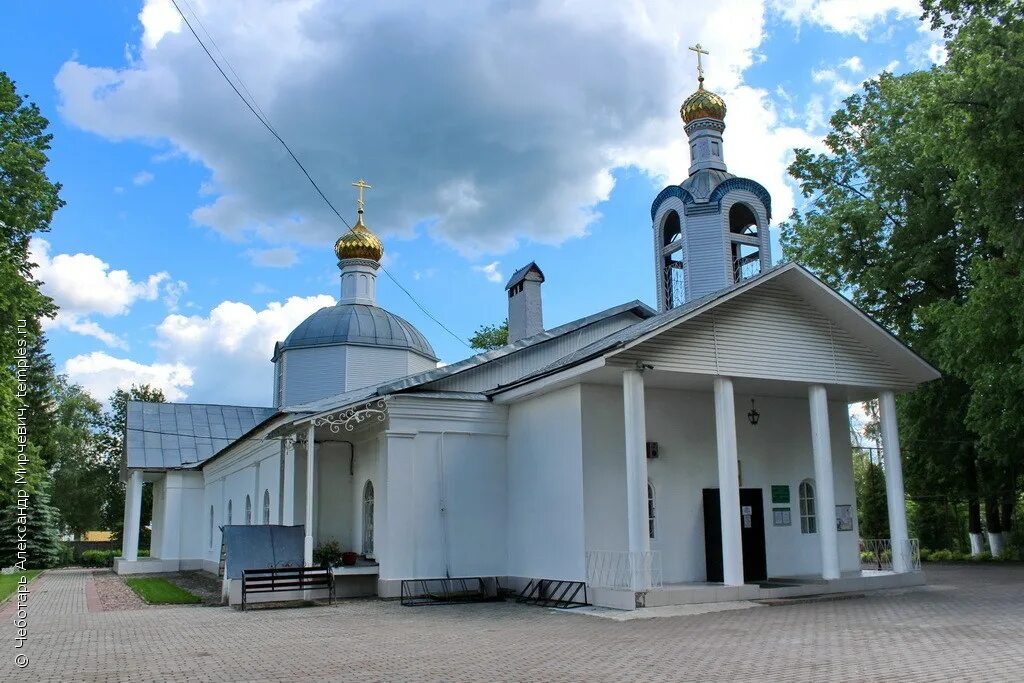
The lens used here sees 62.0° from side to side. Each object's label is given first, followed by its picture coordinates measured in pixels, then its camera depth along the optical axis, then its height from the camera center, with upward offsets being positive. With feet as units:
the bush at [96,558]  124.50 -9.07
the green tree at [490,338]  144.46 +26.03
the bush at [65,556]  121.08 -8.56
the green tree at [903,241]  76.18 +22.45
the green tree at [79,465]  157.58 +5.72
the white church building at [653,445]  46.24 +2.72
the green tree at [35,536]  99.09 -4.71
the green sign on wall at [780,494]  54.34 -0.49
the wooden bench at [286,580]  48.37 -4.97
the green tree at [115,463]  159.53 +6.17
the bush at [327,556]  55.67 -4.10
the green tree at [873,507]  100.99 -2.62
